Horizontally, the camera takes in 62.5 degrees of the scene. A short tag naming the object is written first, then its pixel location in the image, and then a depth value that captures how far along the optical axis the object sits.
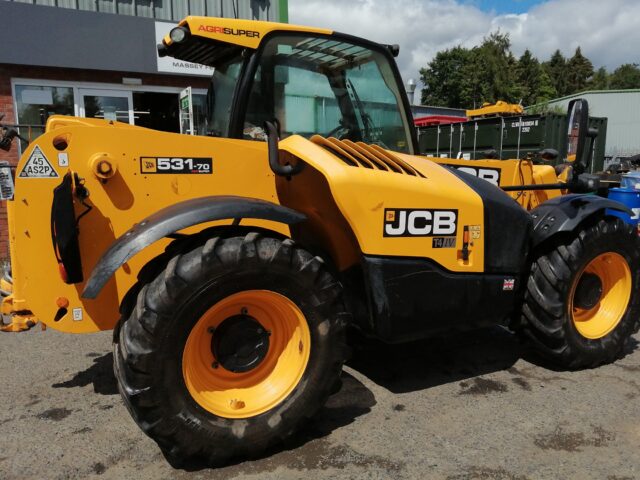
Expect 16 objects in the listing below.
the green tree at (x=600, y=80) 79.00
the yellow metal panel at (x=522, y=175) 4.35
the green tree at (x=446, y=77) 64.56
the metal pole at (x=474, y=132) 14.56
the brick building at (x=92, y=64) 8.00
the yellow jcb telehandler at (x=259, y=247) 2.52
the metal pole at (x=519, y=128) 13.25
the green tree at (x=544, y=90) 62.50
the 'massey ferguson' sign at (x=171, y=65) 8.91
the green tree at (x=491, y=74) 58.47
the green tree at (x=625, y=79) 82.75
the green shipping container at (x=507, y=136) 12.65
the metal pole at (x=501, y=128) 13.66
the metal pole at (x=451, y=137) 15.52
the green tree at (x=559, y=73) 76.19
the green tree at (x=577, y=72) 75.94
